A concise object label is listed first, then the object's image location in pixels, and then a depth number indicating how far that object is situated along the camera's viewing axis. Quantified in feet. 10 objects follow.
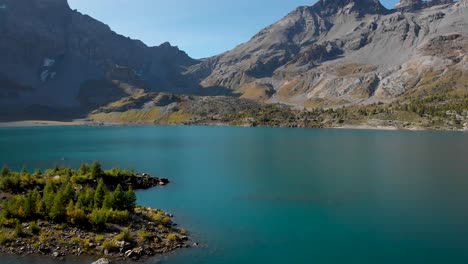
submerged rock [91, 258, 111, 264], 102.30
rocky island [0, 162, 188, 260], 113.50
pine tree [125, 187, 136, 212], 148.83
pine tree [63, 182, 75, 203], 145.14
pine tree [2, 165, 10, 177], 174.97
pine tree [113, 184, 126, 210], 145.13
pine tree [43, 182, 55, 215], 133.69
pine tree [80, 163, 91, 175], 201.51
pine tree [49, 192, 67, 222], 129.70
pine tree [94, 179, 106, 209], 144.32
